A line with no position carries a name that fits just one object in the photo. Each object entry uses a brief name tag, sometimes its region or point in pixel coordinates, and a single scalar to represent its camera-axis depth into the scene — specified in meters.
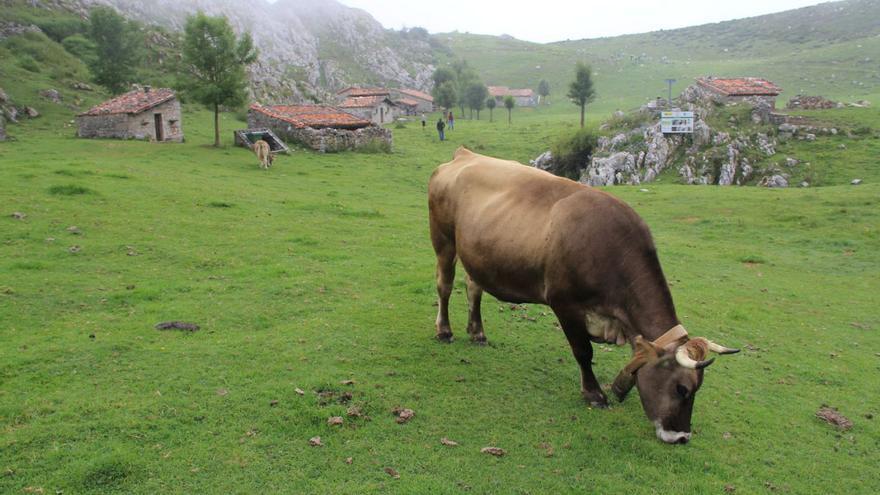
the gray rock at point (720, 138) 37.62
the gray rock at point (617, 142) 40.25
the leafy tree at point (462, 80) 91.76
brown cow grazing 6.14
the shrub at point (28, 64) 44.41
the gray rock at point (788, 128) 38.59
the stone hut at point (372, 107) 69.62
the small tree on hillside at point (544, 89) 110.38
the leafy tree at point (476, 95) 90.88
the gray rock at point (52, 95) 40.16
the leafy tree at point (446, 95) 90.12
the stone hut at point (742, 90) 45.12
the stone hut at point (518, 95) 107.38
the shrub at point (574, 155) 41.94
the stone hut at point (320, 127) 39.41
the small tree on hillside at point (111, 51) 45.94
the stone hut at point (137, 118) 34.53
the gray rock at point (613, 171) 37.28
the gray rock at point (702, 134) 38.09
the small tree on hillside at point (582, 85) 60.62
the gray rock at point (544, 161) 42.56
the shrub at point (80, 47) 53.34
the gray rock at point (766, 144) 36.55
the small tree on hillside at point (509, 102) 84.64
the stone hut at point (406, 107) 87.80
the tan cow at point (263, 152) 30.09
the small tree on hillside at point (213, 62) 34.72
